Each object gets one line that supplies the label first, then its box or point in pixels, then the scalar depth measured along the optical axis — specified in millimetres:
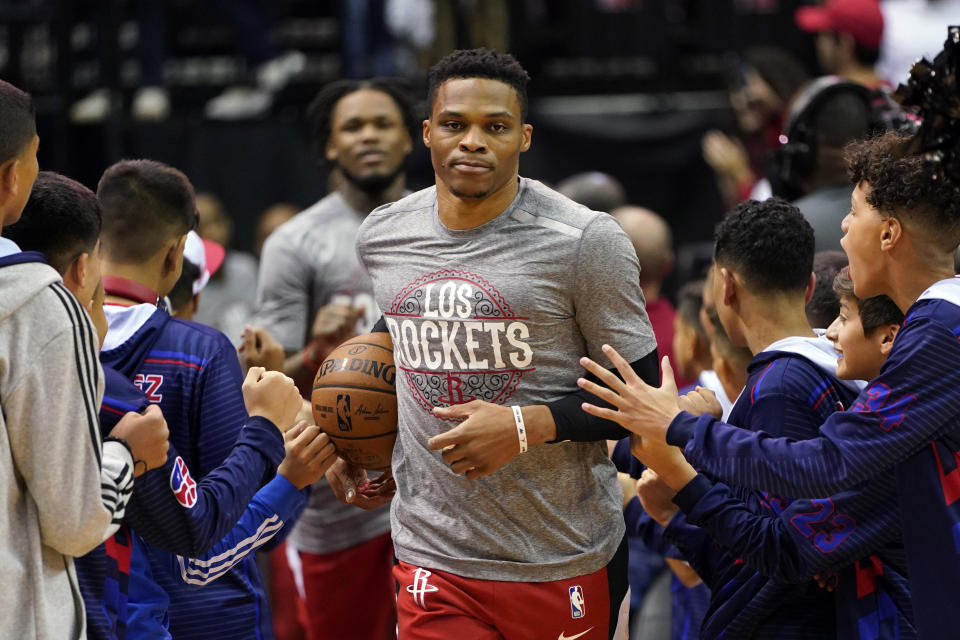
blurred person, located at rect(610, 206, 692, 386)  12266
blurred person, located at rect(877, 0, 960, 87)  16547
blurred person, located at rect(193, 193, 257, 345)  16531
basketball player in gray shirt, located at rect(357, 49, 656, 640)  7105
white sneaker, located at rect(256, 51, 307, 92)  20562
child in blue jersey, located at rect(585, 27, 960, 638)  6082
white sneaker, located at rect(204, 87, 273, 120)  20328
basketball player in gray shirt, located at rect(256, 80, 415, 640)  10367
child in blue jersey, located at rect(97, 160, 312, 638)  7012
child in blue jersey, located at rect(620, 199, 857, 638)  6891
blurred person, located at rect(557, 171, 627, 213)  14273
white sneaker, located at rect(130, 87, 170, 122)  19891
